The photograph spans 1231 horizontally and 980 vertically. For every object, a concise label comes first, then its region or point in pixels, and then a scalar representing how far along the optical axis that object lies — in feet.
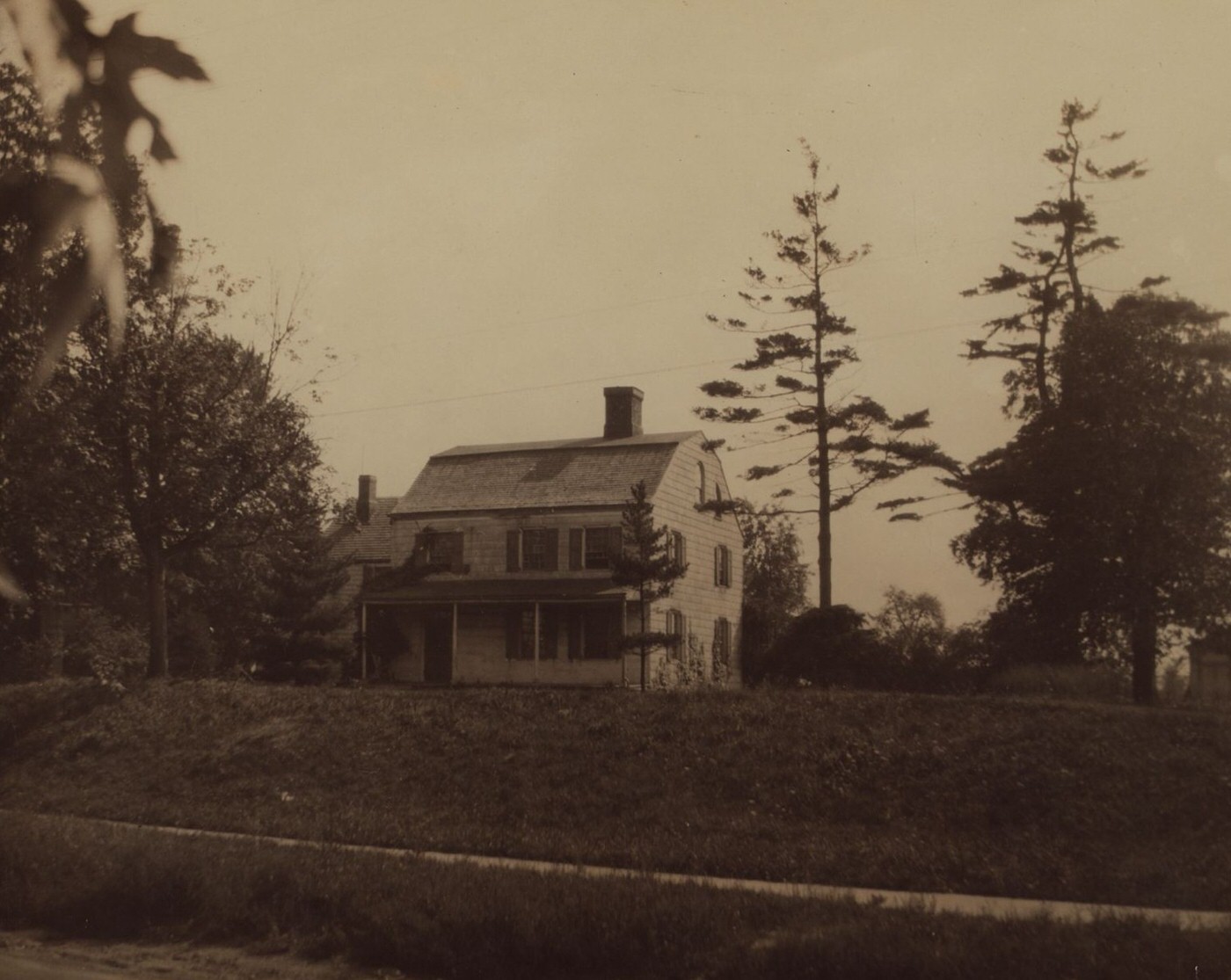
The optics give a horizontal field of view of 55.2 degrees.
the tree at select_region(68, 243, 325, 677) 86.38
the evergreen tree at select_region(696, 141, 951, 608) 102.73
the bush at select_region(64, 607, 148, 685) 123.54
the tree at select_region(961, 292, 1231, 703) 87.71
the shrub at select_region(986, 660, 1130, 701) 95.40
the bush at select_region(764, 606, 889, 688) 99.14
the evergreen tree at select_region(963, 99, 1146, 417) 109.19
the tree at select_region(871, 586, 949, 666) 102.94
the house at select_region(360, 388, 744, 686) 114.83
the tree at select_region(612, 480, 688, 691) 92.02
